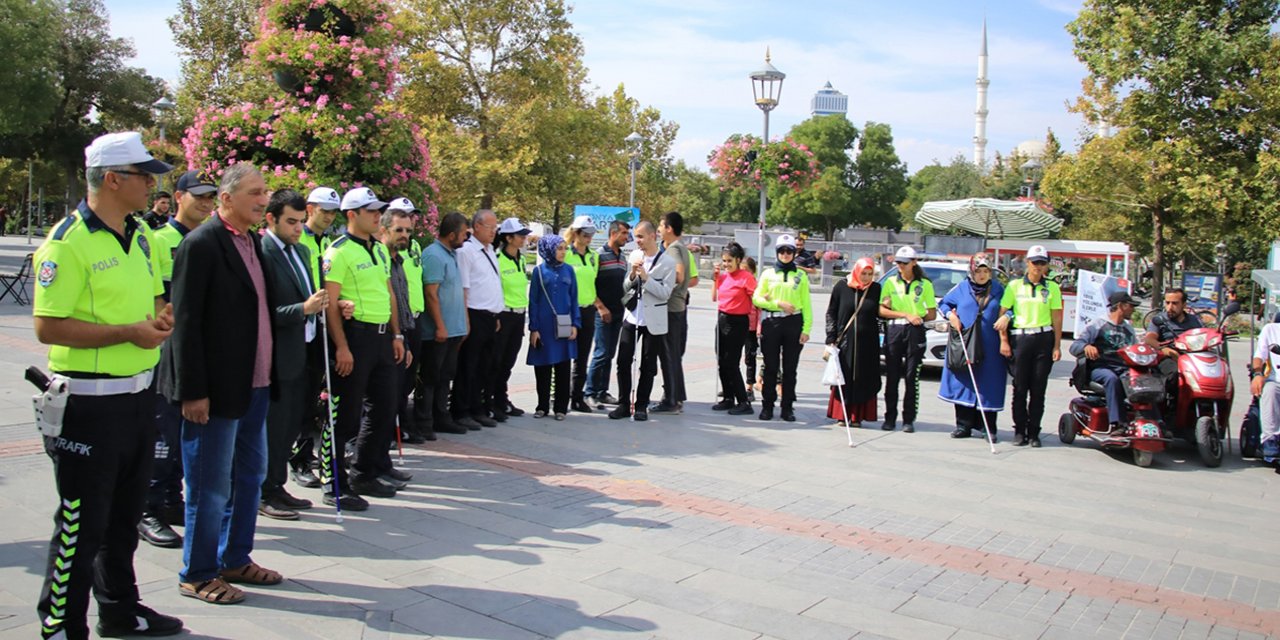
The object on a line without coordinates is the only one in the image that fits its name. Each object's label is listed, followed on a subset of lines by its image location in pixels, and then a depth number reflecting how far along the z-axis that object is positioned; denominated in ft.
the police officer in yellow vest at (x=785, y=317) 33.86
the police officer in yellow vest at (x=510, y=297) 31.01
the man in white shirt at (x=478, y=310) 29.58
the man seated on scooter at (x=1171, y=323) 30.81
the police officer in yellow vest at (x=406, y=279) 23.35
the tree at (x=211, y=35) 87.84
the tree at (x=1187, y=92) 65.21
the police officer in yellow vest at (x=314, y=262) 21.07
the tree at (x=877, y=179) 245.45
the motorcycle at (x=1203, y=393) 29.27
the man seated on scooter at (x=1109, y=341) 31.01
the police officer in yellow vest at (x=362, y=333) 20.17
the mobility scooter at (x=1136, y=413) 28.84
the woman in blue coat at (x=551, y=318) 31.91
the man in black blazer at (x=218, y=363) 14.20
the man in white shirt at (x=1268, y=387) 29.09
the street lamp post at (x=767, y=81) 53.01
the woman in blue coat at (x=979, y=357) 32.14
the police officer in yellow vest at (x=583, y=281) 33.96
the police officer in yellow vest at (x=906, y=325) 32.60
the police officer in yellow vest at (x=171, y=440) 17.95
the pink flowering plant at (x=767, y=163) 54.29
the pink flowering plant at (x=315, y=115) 26.17
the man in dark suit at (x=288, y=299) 17.71
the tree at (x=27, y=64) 86.99
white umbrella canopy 78.20
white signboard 52.06
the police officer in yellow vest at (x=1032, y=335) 31.09
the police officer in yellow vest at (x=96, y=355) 12.03
